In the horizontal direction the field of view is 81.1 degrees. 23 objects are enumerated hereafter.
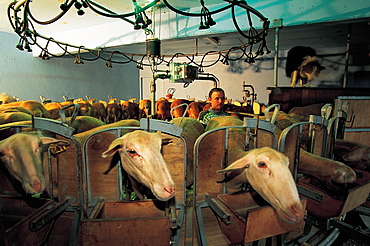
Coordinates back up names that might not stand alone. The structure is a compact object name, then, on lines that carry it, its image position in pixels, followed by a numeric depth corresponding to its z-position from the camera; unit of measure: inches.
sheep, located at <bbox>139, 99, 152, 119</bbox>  281.7
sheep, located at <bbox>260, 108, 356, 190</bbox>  75.9
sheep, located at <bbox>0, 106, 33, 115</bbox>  138.8
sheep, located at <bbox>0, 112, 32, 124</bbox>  111.2
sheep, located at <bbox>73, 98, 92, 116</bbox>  225.0
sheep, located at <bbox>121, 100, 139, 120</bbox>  273.1
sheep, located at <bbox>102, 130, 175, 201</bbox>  58.5
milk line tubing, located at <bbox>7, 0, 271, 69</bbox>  80.0
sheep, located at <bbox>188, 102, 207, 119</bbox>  218.8
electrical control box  175.3
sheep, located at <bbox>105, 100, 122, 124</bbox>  260.8
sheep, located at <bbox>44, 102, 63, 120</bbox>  207.2
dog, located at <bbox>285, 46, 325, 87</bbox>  237.6
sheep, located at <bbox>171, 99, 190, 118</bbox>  218.7
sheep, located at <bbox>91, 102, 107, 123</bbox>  243.4
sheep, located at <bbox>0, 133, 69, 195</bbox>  52.7
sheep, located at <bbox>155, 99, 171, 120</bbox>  250.8
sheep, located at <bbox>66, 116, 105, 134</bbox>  124.3
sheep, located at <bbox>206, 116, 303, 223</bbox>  58.2
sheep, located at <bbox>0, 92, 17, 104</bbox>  210.0
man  148.8
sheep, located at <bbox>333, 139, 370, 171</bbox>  98.8
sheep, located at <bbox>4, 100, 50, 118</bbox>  176.4
